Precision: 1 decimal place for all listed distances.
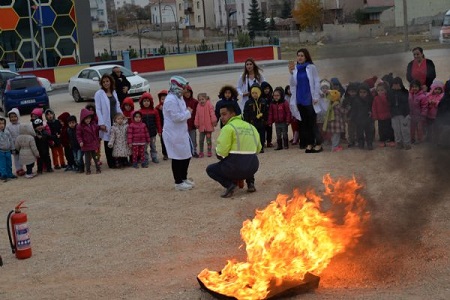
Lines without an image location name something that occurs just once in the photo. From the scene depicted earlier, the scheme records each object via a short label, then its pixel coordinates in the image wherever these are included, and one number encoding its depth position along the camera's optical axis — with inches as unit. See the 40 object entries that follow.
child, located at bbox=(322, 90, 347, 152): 519.5
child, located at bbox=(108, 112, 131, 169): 533.3
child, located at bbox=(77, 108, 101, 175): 532.1
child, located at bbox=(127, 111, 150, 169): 533.0
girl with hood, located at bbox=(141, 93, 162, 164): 549.3
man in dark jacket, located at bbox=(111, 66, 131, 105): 612.4
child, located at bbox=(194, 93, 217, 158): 557.6
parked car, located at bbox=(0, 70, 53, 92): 1081.2
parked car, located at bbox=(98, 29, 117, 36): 4253.7
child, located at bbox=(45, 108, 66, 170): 560.7
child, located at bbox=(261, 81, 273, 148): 558.6
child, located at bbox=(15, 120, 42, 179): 543.5
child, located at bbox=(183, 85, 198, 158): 562.3
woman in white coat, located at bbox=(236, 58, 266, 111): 557.6
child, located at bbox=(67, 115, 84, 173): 542.9
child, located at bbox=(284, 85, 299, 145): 567.2
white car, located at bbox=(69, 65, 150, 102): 1050.7
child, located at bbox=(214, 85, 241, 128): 522.6
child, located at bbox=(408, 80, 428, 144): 497.0
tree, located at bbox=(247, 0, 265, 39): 2895.7
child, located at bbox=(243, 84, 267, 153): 551.2
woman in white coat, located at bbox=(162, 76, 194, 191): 432.8
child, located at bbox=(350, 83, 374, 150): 508.6
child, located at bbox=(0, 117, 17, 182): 539.2
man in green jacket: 401.7
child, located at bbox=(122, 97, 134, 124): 563.2
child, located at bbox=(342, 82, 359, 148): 497.4
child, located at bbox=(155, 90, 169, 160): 564.1
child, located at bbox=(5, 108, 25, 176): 548.1
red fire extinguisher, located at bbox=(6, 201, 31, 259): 331.9
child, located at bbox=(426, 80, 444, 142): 490.9
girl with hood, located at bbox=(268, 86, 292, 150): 555.2
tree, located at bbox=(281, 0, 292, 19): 2335.8
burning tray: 250.7
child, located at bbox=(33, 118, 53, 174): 551.8
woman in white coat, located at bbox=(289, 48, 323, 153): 492.7
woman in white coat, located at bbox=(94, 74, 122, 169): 531.8
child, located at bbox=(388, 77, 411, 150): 495.7
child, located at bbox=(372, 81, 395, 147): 509.4
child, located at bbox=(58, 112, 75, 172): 555.8
